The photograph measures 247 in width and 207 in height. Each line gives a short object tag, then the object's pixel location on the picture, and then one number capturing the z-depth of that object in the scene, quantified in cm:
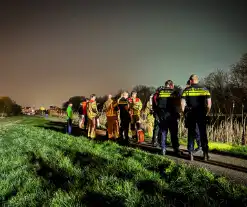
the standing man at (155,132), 906
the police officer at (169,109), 809
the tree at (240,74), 3847
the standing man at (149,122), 1364
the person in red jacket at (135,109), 1188
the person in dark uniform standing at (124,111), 1084
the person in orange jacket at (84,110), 1727
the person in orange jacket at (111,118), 1192
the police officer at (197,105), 712
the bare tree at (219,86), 4245
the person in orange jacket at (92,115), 1305
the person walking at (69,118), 1552
